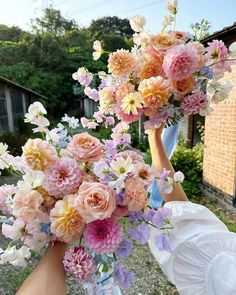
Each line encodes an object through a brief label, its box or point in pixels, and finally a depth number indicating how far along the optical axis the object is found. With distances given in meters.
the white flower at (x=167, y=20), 1.08
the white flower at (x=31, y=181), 0.72
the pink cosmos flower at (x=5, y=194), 0.79
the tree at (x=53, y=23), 31.09
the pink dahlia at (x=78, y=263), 0.71
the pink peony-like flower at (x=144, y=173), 0.76
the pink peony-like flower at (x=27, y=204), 0.71
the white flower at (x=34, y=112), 0.89
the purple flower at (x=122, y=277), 0.81
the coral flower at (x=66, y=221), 0.70
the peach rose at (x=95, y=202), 0.68
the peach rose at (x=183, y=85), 0.97
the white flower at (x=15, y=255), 0.75
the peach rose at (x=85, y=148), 0.77
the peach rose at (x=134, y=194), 0.72
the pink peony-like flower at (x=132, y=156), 0.81
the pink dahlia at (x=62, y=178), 0.73
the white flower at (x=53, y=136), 0.86
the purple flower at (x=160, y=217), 0.77
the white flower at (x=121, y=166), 0.72
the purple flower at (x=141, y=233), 0.78
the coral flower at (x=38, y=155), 0.76
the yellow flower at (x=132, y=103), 0.95
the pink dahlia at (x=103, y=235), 0.71
